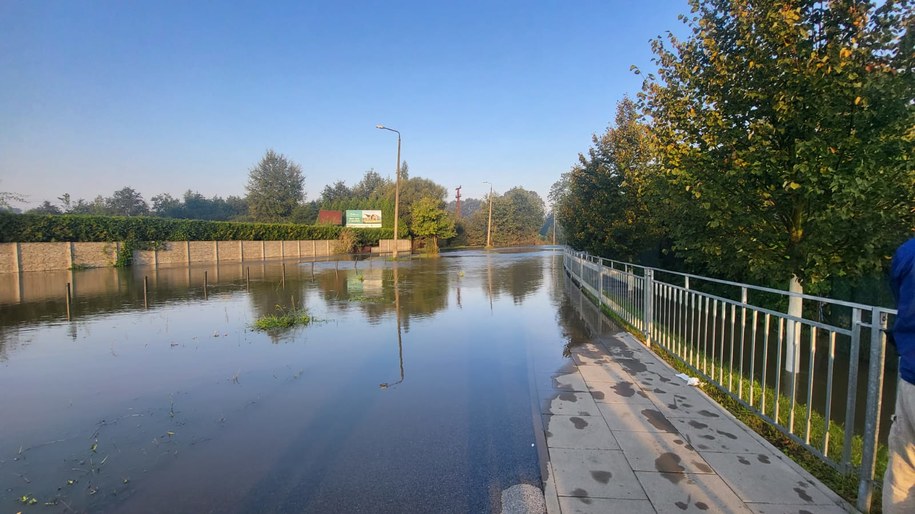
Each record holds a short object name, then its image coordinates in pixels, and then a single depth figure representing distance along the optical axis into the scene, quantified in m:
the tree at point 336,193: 80.50
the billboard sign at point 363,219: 52.22
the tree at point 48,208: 60.78
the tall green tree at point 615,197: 13.97
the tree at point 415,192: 56.97
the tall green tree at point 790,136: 4.18
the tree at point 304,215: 66.44
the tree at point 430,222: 49.84
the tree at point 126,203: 76.06
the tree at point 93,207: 69.26
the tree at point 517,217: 76.44
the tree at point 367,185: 81.94
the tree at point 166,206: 77.12
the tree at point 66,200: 64.62
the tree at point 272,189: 65.12
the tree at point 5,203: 28.59
